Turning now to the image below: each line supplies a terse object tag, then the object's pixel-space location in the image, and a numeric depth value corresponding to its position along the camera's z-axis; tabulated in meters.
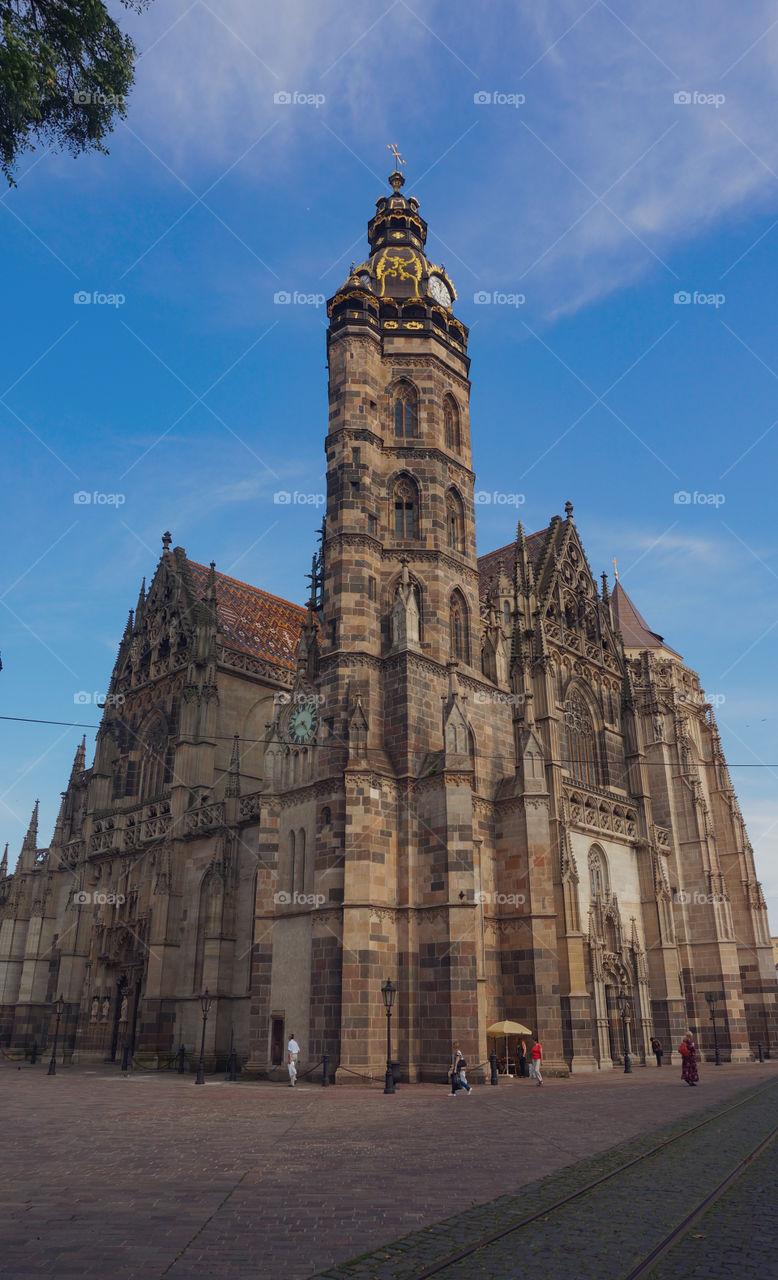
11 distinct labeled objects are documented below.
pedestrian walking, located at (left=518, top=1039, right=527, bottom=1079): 29.70
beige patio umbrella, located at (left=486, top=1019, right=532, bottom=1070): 28.59
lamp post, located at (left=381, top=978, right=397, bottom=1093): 24.27
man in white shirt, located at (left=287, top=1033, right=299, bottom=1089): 26.53
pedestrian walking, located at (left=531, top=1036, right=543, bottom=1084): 25.94
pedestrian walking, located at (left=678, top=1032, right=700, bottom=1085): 24.89
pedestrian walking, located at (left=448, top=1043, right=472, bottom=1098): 24.20
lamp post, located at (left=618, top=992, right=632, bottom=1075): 35.19
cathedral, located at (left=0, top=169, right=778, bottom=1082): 29.36
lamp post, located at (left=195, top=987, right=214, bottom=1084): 27.42
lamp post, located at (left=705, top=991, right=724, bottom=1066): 40.18
